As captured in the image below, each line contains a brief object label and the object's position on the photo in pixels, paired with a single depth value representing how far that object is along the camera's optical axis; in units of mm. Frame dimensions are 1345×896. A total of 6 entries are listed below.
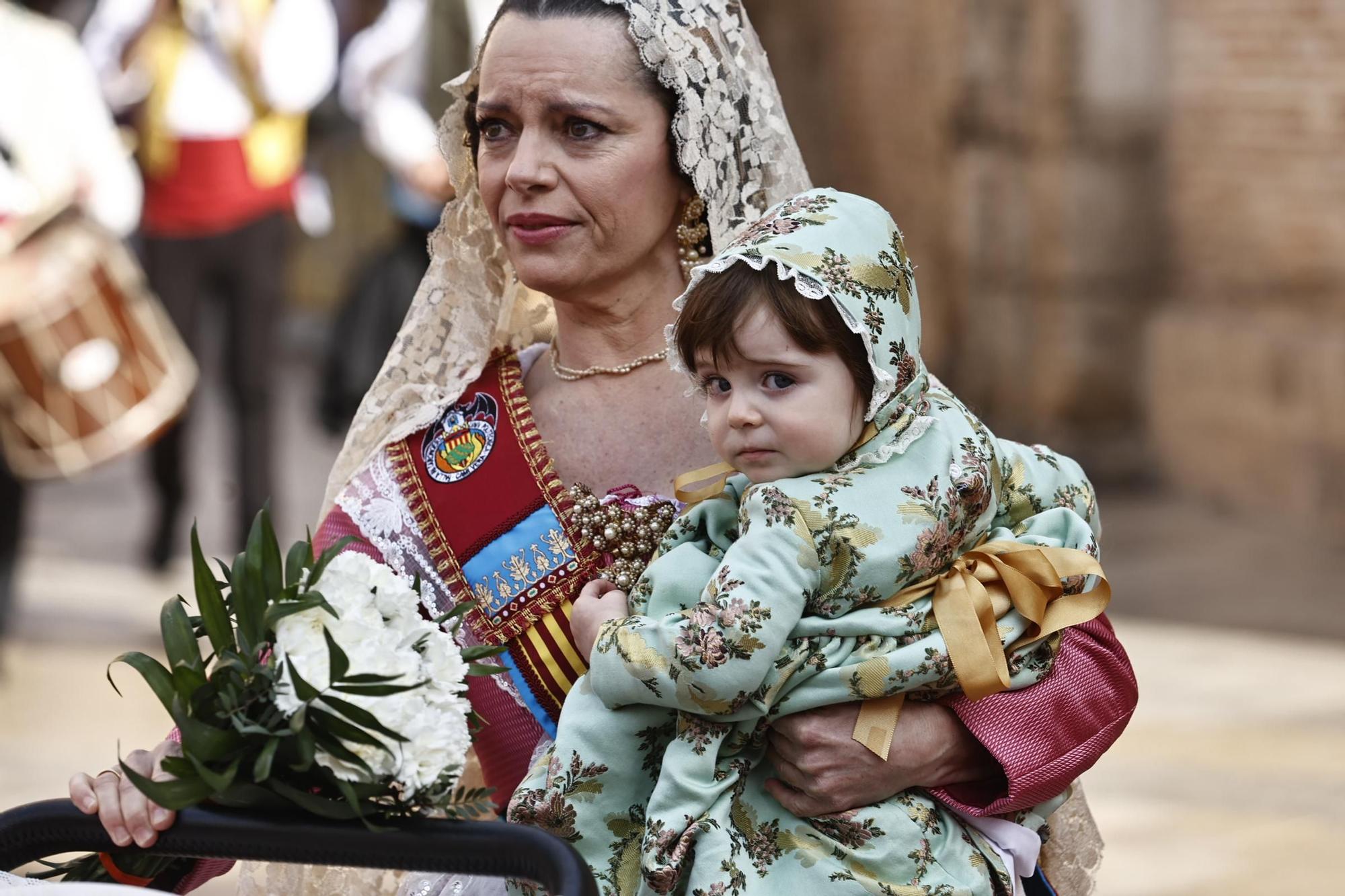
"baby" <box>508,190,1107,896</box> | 4129
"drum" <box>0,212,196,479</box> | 10891
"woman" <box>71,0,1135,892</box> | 4832
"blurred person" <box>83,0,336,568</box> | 13984
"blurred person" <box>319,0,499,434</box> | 13750
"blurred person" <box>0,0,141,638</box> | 11523
